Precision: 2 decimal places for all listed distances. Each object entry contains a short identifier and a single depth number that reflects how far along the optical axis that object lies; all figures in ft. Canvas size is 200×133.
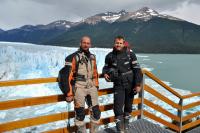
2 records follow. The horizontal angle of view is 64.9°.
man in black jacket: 8.17
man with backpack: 7.44
